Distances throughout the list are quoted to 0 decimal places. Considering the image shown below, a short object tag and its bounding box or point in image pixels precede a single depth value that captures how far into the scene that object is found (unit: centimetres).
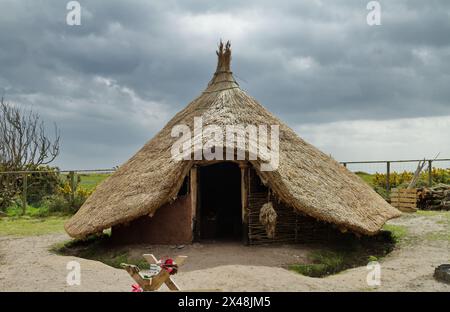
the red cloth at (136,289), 622
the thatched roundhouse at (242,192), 1013
